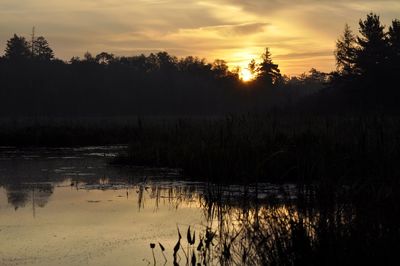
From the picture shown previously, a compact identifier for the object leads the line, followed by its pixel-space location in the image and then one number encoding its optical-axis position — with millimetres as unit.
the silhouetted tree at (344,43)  69431
